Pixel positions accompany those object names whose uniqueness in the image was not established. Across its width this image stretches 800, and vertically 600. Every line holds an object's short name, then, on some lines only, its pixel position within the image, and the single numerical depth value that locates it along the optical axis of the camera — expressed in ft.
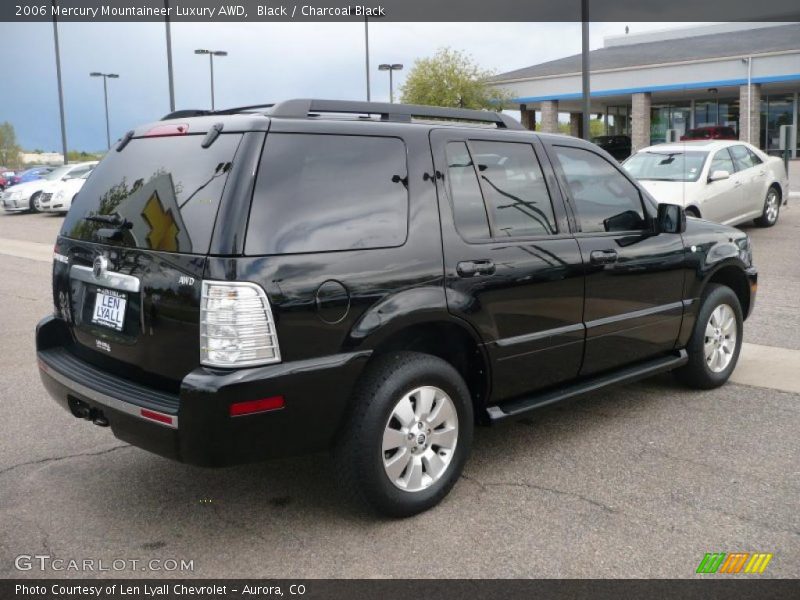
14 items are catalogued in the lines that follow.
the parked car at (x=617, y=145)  122.62
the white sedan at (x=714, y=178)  41.06
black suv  10.92
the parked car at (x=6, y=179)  126.82
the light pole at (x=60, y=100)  107.02
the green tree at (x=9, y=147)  331.67
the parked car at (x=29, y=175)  112.37
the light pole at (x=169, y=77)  74.21
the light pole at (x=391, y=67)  151.64
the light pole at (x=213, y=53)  135.78
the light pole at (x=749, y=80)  120.06
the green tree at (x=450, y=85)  140.05
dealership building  121.80
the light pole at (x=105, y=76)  174.29
